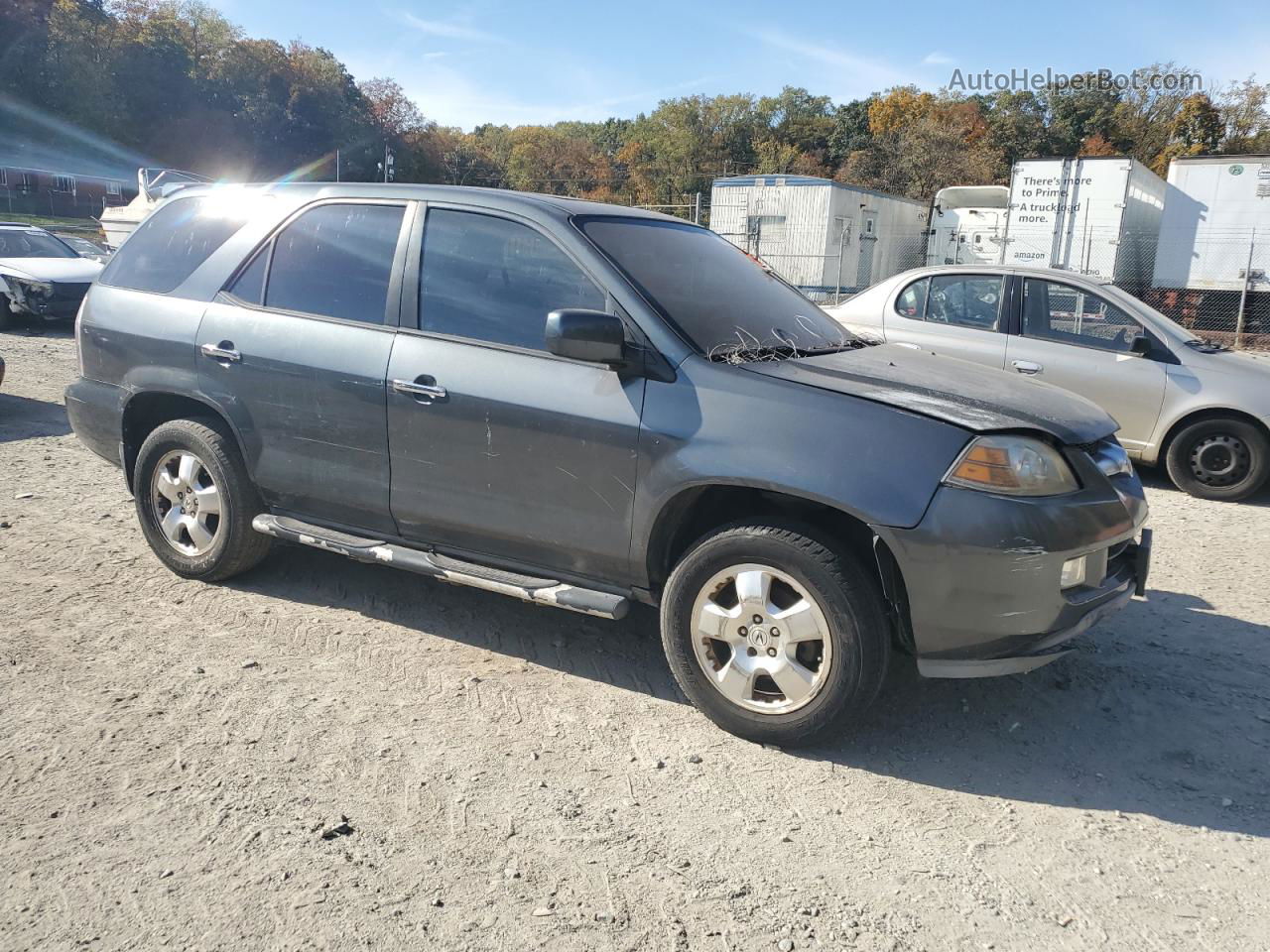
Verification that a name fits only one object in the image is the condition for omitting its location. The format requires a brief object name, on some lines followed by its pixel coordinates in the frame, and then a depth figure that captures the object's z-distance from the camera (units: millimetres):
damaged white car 13680
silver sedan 7027
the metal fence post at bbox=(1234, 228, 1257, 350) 16531
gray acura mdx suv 3139
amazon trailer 19125
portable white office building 23828
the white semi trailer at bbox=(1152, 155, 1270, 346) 17000
